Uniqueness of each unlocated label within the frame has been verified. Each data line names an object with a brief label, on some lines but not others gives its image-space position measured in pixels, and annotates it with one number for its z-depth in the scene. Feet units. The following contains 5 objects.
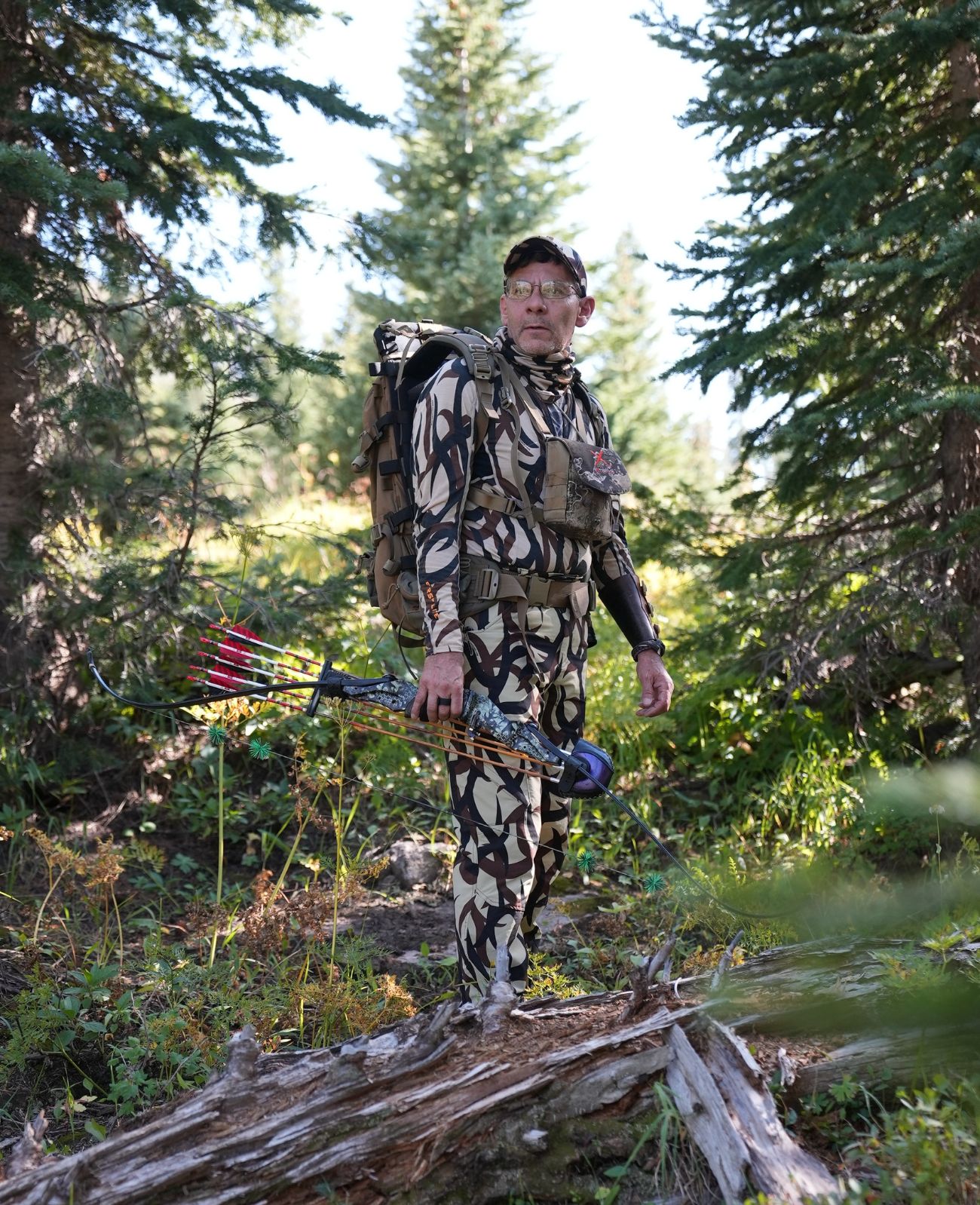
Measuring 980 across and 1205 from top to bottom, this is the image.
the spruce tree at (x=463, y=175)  50.47
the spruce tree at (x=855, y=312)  17.29
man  11.62
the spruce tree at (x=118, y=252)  18.31
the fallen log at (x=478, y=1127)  7.60
